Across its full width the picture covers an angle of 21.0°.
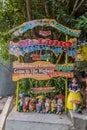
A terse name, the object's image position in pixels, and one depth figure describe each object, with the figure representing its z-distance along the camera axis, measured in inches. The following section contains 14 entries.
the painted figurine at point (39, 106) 143.5
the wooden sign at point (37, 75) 140.8
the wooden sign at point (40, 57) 142.3
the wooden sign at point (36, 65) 140.0
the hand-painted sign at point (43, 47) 139.3
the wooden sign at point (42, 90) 144.9
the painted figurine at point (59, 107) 141.7
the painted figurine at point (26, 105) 144.5
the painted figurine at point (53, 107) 142.9
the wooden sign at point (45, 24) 138.6
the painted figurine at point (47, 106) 143.2
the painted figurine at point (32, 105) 145.7
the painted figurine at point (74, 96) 138.9
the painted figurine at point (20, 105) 144.5
